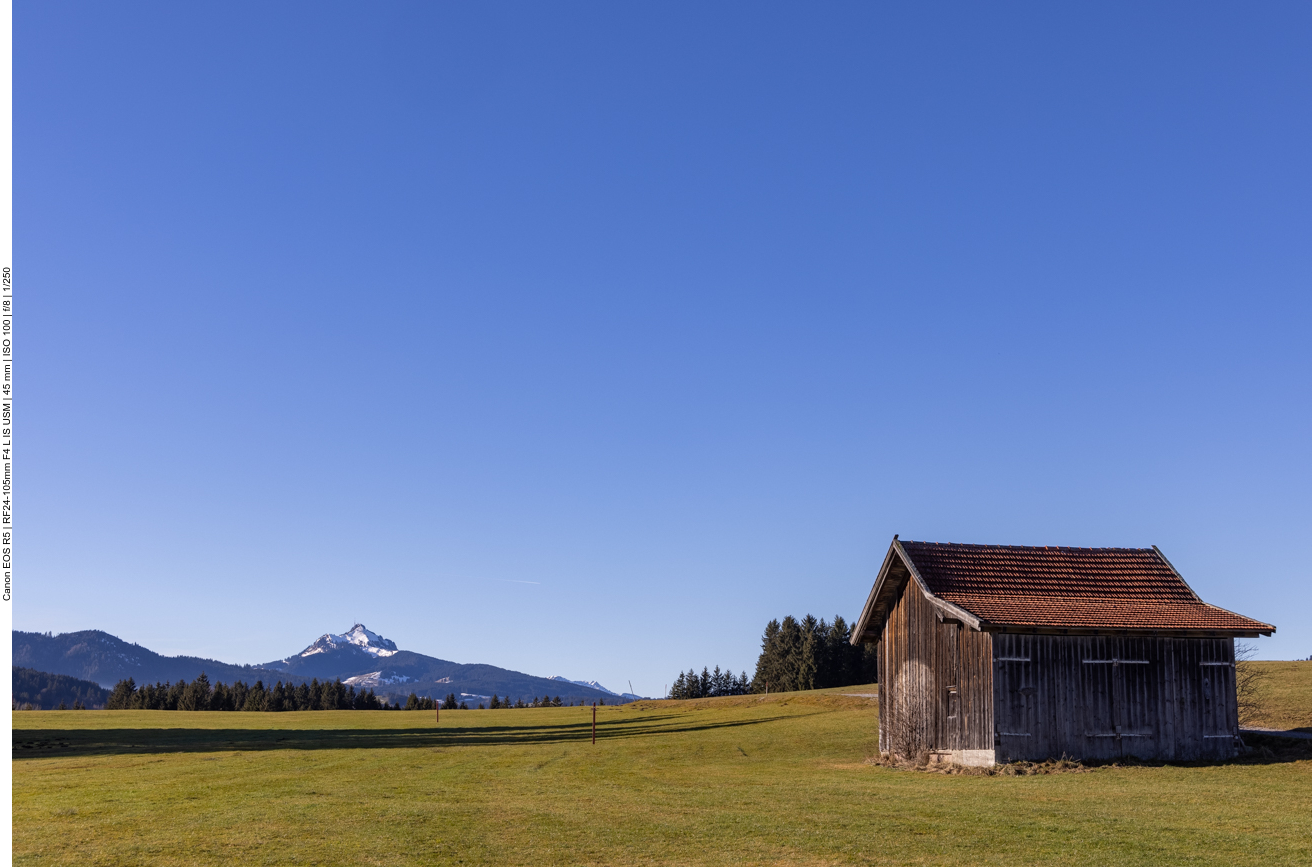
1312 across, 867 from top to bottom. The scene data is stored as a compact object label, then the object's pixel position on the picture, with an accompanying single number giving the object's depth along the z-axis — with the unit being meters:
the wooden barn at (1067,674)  32.72
